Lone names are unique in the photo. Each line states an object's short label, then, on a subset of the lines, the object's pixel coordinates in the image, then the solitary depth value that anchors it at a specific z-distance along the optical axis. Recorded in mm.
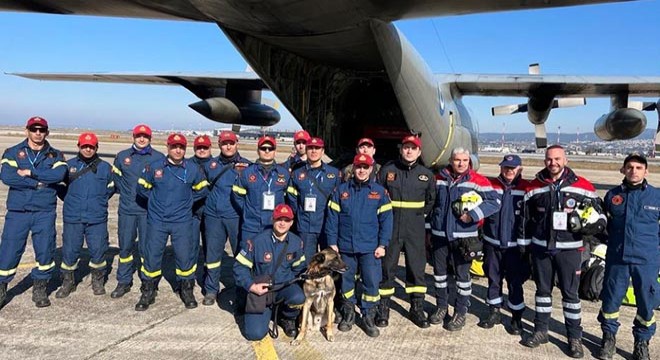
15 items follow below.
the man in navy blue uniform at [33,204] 4914
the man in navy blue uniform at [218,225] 5344
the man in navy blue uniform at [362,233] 4641
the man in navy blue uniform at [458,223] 4746
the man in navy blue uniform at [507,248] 4711
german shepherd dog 4352
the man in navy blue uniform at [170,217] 5121
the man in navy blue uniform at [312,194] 4965
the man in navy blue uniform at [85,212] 5320
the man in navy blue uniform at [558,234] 4176
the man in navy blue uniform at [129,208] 5418
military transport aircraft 4617
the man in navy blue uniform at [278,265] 4410
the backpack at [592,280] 5527
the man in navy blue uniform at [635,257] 4027
